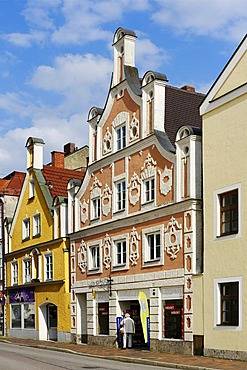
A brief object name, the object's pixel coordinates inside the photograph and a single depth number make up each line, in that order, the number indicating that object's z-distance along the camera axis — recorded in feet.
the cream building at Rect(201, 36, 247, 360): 80.48
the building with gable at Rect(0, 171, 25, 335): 156.25
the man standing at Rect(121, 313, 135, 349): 101.91
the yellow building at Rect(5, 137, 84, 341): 128.36
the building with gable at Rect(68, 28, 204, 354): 90.99
